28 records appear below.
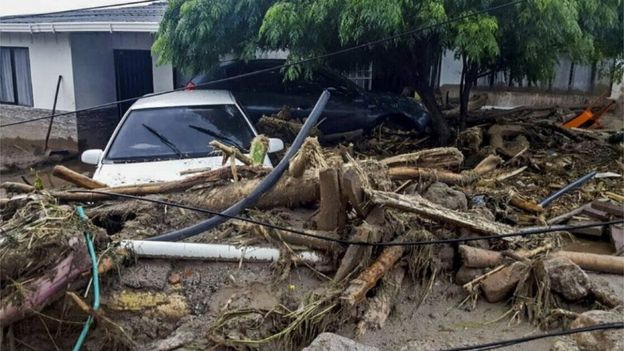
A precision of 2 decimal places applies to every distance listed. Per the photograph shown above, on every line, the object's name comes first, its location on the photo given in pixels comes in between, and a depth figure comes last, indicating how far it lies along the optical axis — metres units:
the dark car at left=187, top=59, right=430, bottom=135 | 9.18
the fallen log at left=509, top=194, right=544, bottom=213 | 5.36
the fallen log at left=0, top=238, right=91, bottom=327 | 3.10
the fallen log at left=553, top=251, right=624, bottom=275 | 4.32
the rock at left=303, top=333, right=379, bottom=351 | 2.84
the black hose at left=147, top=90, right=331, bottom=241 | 4.02
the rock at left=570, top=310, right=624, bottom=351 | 3.03
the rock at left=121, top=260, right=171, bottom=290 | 3.70
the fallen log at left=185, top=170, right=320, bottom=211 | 4.41
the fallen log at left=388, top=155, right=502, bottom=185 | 4.82
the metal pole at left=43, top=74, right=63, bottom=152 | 11.09
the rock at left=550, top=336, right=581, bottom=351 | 3.15
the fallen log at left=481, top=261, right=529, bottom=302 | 3.86
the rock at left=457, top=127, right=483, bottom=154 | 8.53
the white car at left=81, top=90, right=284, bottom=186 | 5.28
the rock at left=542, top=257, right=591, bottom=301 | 3.79
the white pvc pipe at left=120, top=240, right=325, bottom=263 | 3.84
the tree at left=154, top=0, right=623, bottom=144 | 6.21
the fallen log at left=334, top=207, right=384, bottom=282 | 3.81
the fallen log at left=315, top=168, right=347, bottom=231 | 3.89
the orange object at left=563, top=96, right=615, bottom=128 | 11.21
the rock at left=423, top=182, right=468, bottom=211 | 4.62
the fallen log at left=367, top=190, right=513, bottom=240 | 3.90
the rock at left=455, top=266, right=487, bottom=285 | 4.04
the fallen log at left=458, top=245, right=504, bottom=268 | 4.02
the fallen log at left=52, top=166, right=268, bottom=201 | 4.45
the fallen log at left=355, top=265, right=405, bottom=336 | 3.57
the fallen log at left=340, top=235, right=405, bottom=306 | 3.53
